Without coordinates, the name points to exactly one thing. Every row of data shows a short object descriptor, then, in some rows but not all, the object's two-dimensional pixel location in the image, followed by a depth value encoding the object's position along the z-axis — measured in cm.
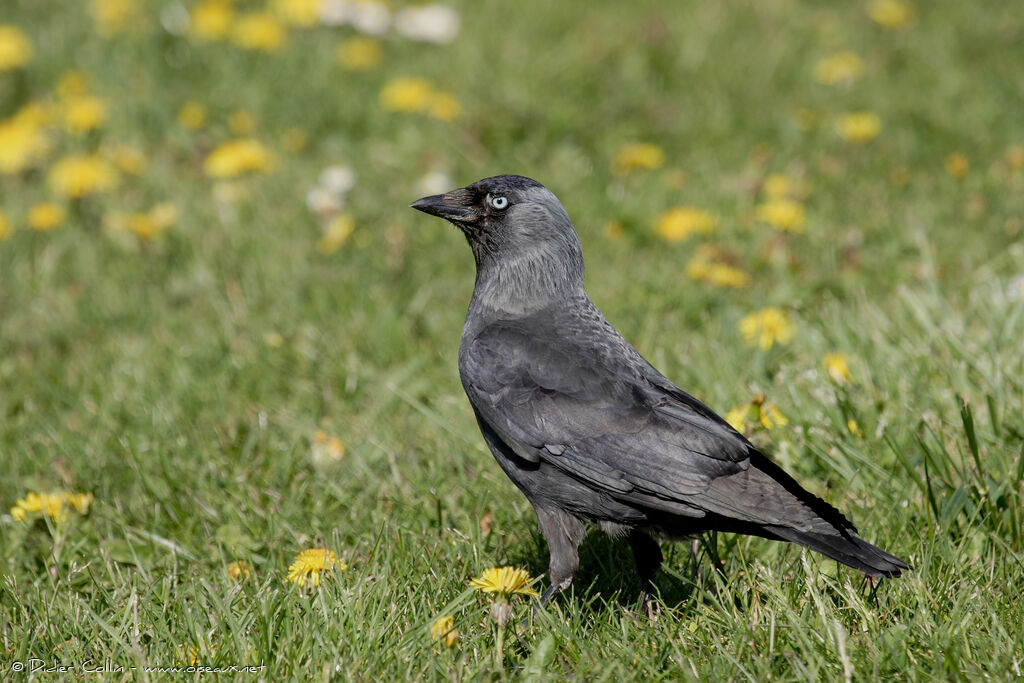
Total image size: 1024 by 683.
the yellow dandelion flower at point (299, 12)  1475
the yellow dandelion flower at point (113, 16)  1462
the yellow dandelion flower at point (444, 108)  1318
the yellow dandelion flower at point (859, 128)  1276
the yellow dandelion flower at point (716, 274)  1027
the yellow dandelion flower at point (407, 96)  1324
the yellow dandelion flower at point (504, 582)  585
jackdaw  597
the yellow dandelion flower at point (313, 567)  634
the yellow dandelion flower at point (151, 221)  1141
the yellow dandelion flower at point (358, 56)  1423
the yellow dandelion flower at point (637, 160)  1258
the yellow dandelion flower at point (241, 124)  1345
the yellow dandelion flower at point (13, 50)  1395
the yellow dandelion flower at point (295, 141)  1318
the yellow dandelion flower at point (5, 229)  1184
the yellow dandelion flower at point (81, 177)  1215
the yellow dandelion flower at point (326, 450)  817
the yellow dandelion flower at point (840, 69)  1416
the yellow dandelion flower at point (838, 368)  824
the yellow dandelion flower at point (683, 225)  1111
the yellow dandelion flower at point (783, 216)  1095
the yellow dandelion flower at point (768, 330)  909
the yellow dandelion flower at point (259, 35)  1427
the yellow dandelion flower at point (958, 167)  1205
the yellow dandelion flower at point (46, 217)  1183
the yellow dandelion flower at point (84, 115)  1319
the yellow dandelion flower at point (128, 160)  1280
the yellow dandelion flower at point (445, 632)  583
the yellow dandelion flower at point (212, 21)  1446
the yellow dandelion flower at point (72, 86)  1374
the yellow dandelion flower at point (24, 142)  1288
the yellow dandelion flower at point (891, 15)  1548
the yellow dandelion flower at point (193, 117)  1341
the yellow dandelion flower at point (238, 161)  1239
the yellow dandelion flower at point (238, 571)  679
